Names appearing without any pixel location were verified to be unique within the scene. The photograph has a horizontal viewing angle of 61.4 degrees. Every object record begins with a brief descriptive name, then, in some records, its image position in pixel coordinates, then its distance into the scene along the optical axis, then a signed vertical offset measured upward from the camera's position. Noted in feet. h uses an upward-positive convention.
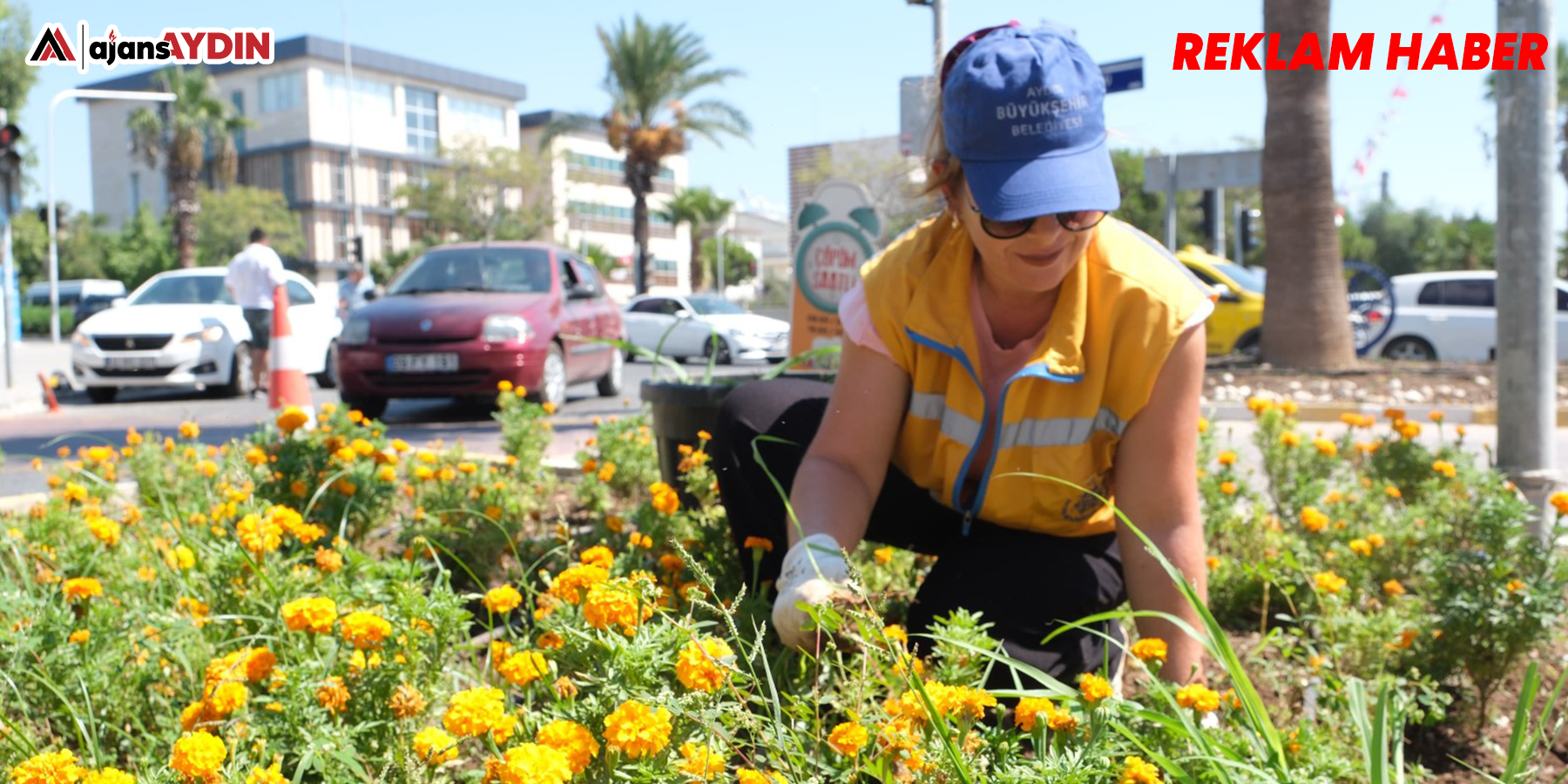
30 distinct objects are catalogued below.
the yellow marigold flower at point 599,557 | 5.83 -1.03
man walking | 37.73 +1.44
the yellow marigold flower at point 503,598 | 5.89 -1.22
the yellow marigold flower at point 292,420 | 10.55 -0.71
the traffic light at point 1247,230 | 64.64 +4.05
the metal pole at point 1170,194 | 45.73 +4.16
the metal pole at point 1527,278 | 11.95 +0.26
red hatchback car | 31.40 -0.05
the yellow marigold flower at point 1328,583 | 8.05 -1.67
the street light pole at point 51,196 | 54.19 +7.56
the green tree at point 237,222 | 174.09 +14.68
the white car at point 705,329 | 48.75 -0.31
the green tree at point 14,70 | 134.31 +27.13
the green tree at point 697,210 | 232.73 +20.08
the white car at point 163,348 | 40.65 -0.44
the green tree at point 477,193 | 172.96 +17.85
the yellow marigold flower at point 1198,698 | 5.00 -1.47
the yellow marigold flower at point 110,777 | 4.60 -1.56
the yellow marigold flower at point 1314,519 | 9.70 -1.54
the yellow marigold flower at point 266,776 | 4.68 -1.58
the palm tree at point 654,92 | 116.16 +20.89
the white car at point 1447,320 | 54.39 -0.47
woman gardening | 6.52 -0.34
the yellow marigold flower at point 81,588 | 6.99 -1.34
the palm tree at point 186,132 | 156.35 +24.35
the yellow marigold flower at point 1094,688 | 4.79 -1.35
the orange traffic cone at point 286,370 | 21.71 -0.65
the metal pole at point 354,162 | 140.87 +18.41
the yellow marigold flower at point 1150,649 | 5.34 -1.36
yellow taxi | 52.26 -0.06
